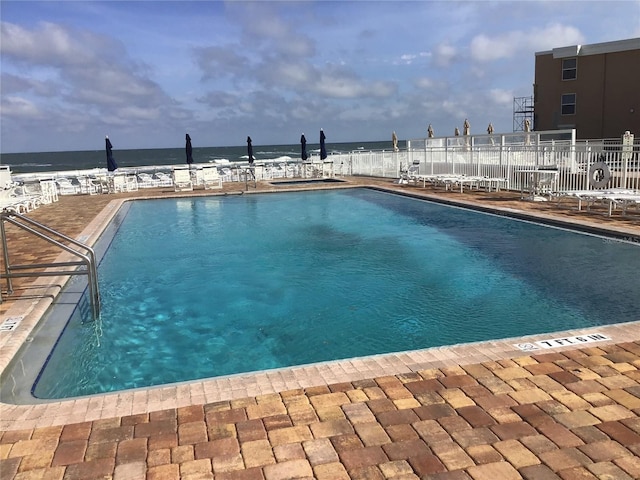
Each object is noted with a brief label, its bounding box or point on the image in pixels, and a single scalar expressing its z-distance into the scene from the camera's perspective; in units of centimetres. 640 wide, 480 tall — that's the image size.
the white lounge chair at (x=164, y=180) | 2048
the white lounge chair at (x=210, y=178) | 1825
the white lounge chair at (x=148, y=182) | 2025
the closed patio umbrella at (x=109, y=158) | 1842
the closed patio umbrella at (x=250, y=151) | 2116
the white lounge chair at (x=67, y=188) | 1914
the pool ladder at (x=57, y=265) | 487
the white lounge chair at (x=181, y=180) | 1744
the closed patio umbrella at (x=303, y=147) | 2188
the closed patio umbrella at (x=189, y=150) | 1933
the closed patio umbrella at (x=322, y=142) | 2142
